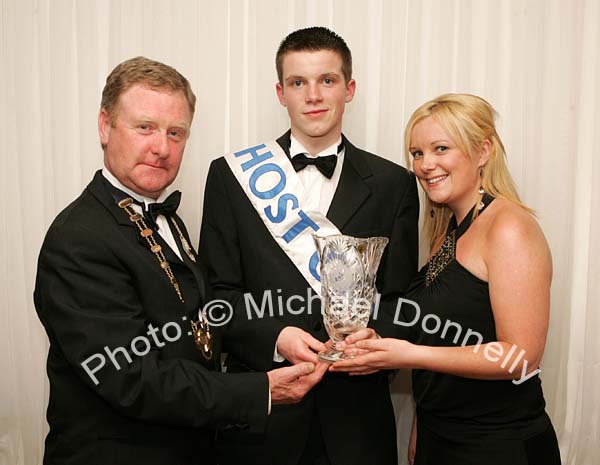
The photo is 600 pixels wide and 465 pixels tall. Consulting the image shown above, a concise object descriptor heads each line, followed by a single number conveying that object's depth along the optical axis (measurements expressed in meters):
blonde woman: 1.55
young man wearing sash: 1.75
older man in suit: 1.36
